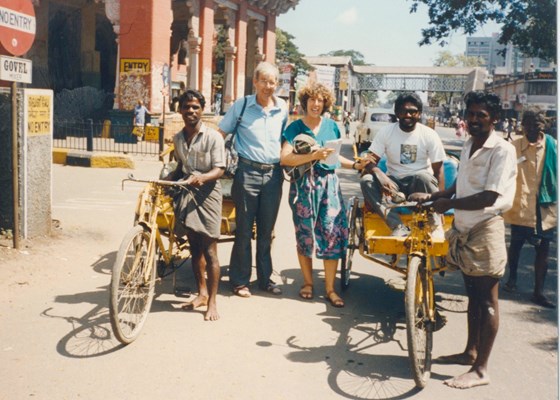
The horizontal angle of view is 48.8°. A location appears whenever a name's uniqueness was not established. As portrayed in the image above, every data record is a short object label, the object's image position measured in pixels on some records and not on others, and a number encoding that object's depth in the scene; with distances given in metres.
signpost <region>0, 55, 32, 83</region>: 6.14
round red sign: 6.06
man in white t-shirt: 5.02
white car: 22.15
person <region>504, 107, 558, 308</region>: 5.77
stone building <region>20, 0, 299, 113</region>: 20.92
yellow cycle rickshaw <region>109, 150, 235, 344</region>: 4.09
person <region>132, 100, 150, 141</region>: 20.47
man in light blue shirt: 5.52
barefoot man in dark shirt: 4.90
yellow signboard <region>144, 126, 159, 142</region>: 17.12
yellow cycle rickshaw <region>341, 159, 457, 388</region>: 3.70
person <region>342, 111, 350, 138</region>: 43.99
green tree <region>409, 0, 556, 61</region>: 15.22
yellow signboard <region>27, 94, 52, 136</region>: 6.86
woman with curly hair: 5.45
